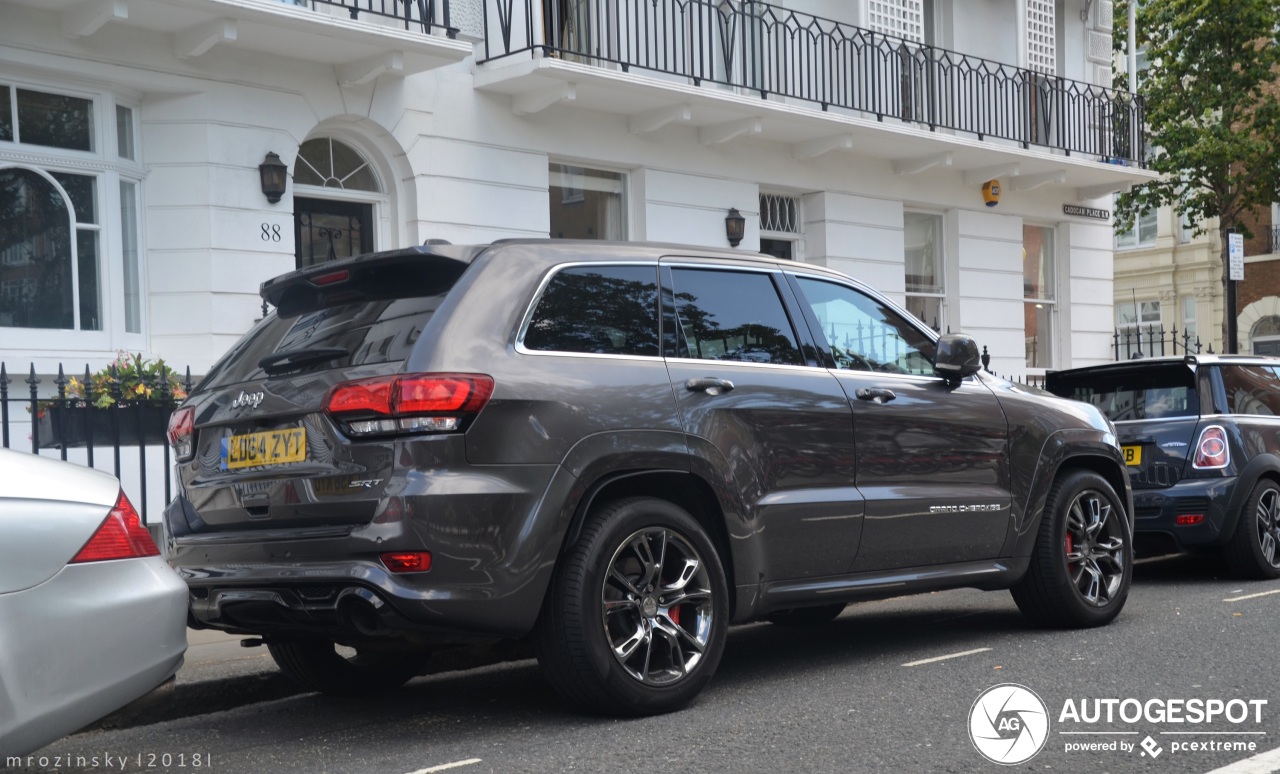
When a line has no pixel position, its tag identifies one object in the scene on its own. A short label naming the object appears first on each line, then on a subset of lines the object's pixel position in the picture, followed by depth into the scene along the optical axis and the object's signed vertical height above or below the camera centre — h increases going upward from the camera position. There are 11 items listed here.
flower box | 9.51 -0.35
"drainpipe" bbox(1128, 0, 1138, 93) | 20.06 +4.34
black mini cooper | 9.30 -0.70
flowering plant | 9.77 -0.06
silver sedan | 3.72 -0.65
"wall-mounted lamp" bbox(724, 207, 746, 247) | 15.55 +1.52
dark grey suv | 4.73 -0.38
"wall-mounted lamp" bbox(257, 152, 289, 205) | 11.94 +1.70
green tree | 24.31 +4.54
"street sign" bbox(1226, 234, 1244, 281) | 15.45 +1.05
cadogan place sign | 20.23 +2.09
